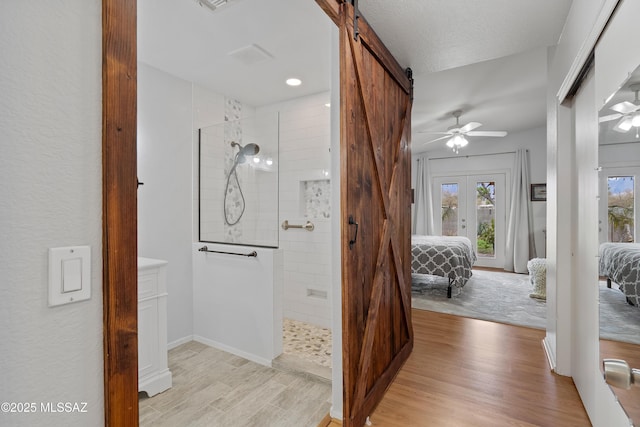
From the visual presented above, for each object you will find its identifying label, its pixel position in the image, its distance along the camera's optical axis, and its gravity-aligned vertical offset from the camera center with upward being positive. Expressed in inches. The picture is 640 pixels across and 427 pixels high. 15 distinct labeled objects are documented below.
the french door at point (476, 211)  266.2 +2.5
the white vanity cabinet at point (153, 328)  80.9 -30.1
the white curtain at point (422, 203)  290.4 +10.3
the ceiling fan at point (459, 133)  187.5 +49.5
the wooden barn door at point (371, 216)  66.7 -0.4
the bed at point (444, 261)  170.6 -26.2
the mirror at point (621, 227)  42.0 -2.2
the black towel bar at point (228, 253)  102.7 -13.0
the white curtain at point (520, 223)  247.1 -7.5
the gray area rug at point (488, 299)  145.3 -46.9
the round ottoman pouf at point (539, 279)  172.4 -36.3
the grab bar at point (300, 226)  130.0 -4.9
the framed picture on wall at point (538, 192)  245.6 +16.7
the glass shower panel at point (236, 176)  120.8 +15.2
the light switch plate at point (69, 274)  22.9 -4.5
